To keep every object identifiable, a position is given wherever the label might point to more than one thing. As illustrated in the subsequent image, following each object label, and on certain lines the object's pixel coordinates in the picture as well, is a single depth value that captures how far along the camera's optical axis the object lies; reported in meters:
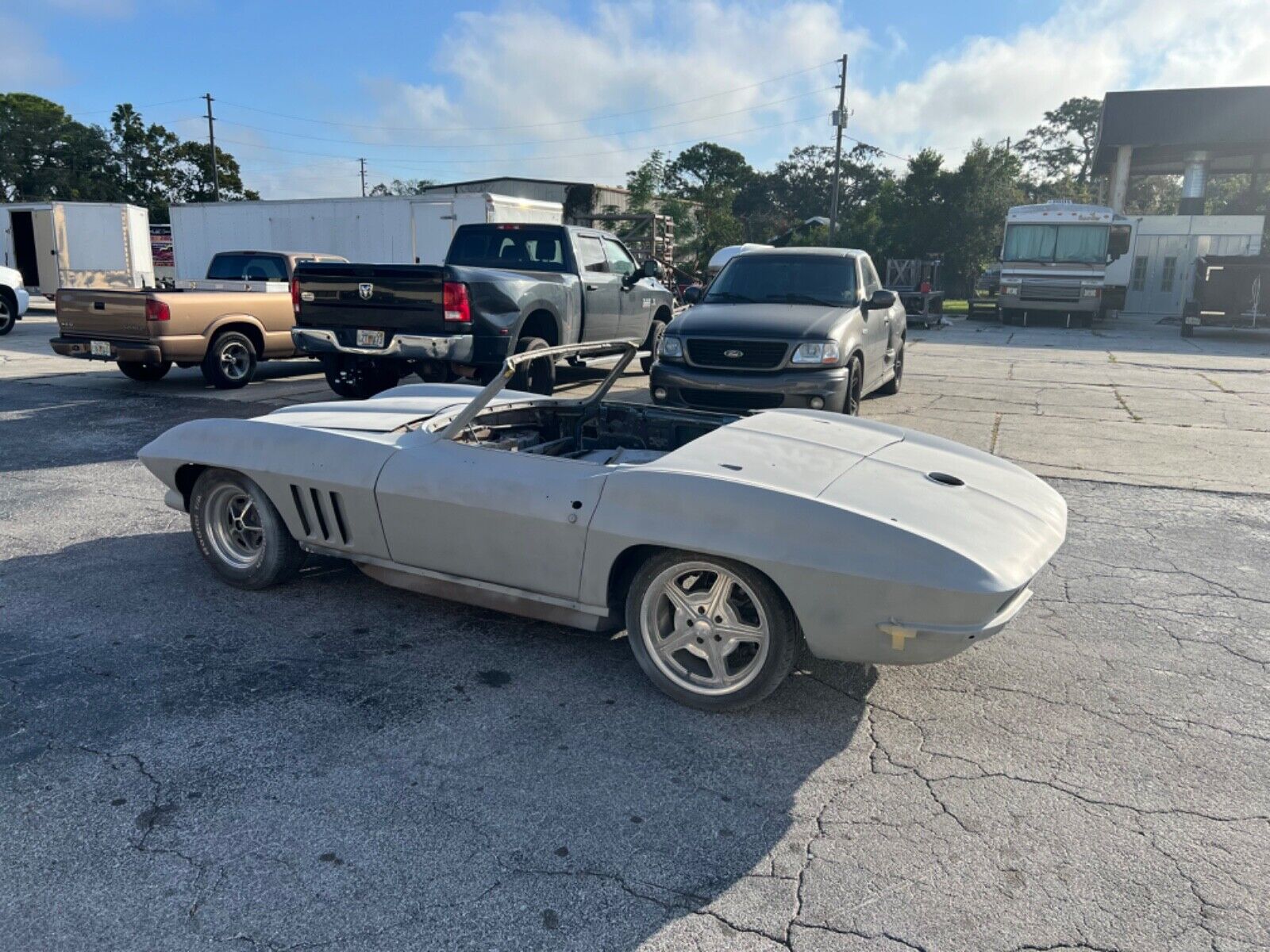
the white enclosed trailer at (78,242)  24.50
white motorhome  23.08
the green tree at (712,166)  69.67
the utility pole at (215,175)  52.75
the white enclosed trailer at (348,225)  19.81
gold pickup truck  10.22
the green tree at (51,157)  48.97
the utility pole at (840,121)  37.47
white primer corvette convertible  3.03
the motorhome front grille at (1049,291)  23.39
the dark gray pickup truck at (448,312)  8.78
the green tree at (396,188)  70.38
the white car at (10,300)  17.64
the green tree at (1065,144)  78.12
